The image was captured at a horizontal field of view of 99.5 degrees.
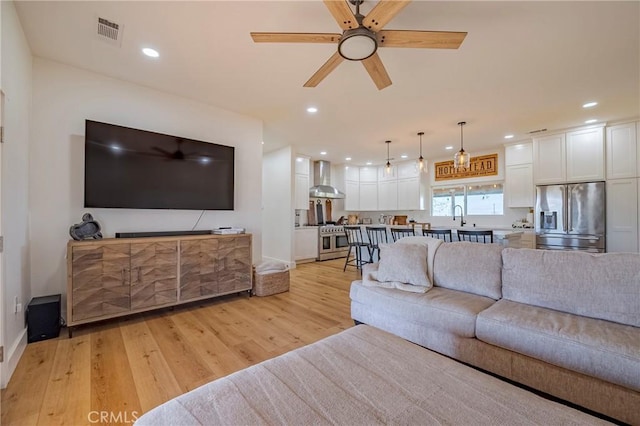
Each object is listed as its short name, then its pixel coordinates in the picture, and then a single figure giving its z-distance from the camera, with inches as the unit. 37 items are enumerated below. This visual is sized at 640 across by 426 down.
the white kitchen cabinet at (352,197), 302.2
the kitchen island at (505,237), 145.3
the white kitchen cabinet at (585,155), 170.1
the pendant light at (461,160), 156.8
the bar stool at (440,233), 144.9
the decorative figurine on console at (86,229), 103.4
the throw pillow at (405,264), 95.0
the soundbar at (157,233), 116.2
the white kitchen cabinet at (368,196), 305.4
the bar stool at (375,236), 183.3
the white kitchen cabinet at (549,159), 183.5
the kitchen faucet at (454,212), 246.8
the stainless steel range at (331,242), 257.6
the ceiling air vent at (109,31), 84.5
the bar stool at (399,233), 170.7
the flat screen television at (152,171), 110.0
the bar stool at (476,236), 136.8
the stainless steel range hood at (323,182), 269.6
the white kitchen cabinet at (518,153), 206.4
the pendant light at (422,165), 177.0
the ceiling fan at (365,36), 64.7
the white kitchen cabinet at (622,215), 159.9
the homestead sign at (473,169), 236.2
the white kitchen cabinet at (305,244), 239.9
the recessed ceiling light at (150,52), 97.0
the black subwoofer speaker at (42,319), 91.7
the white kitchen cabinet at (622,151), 161.0
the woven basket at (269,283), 145.4
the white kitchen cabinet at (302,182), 251.9
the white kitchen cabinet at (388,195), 289.7
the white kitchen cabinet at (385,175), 290.5
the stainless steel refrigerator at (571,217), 167.8
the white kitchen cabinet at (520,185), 205.9
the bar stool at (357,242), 203.6
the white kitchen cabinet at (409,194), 272.7
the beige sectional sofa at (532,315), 55.1
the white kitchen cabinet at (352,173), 299.7
